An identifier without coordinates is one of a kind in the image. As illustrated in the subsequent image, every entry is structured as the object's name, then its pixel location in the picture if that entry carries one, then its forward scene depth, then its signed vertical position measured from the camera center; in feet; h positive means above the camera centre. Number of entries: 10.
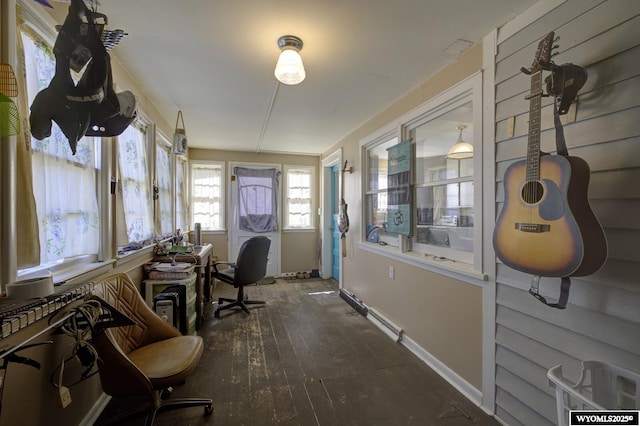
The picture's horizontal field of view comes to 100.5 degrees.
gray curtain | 16.16 +0.61
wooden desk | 9.04 -2.38
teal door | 15.93 -0.88
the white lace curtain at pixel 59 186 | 4.14 +0.43
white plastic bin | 3.44 -2.44
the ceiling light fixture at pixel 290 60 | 5.63 +3.16
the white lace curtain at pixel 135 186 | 7.27 +0.70
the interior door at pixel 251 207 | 16.15 +0.11
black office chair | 10.59 -2.50
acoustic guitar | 3.61 -0.08
